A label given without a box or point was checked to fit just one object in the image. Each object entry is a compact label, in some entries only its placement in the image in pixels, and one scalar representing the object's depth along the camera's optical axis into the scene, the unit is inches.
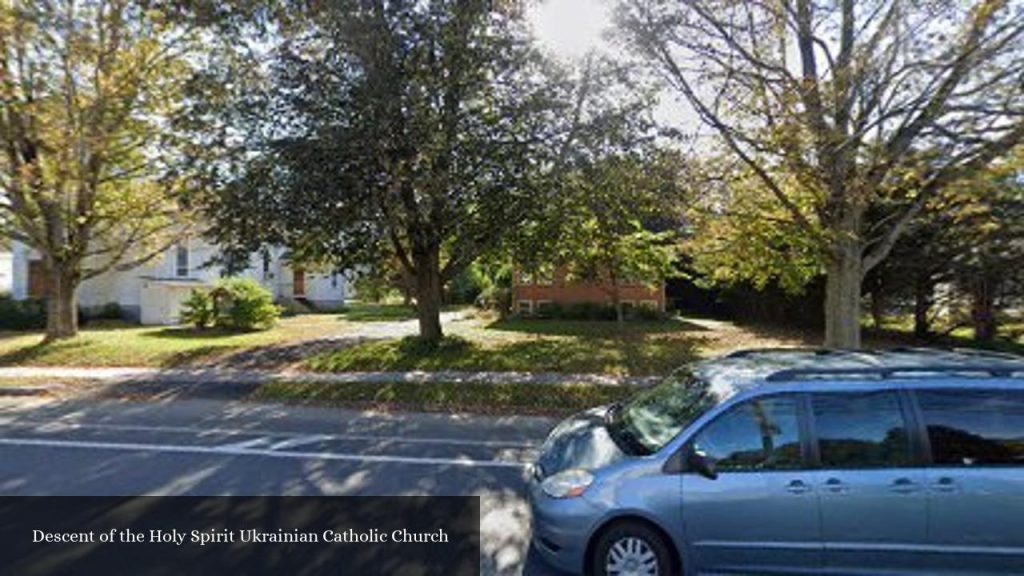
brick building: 1161.4
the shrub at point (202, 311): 908.6
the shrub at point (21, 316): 957.8
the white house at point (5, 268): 1708.7
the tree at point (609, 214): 521.3
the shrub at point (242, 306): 906.7
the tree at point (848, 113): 385.1
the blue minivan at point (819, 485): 158.7
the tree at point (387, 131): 462.9
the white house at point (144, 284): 1111.6
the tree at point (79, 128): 622.8
